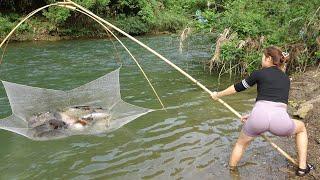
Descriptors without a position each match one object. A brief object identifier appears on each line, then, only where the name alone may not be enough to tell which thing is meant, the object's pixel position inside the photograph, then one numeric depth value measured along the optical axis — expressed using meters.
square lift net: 4.62
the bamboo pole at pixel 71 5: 4.10
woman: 3.28
